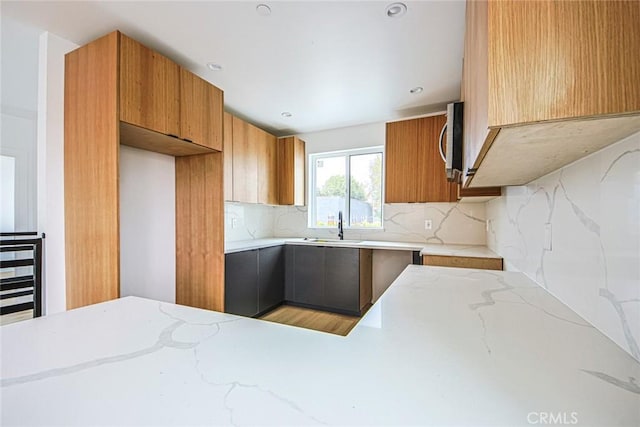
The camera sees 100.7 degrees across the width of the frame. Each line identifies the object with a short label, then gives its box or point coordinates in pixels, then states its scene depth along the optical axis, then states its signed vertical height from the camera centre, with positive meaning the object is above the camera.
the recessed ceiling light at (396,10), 1.54 +1.21
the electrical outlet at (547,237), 1.11 -0.10
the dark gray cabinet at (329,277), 3.08 -0.77
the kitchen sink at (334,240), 3.27 -0.37
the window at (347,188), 3.61 +0.36
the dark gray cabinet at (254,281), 2.61 -0.73
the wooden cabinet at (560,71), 0.49 +0.28
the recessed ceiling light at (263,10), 1.54 +1.21
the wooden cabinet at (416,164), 2.80 +0.54
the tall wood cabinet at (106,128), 1.63 +0.58
